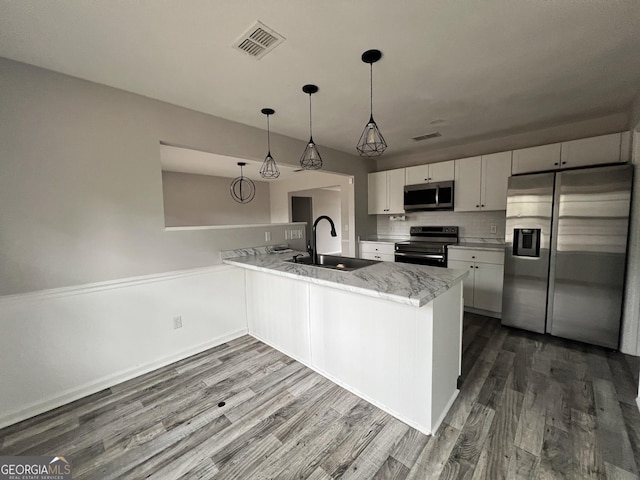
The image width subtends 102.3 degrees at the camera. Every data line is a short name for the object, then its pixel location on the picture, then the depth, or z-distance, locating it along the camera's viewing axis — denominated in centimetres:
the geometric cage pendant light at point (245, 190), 667
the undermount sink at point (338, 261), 249
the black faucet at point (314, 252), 267
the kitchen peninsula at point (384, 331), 159
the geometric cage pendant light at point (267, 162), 259
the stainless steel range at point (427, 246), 374
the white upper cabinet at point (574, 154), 265
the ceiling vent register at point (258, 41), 152
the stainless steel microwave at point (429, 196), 381
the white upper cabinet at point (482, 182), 337
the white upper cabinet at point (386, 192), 434
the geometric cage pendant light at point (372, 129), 172
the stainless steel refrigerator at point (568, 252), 248
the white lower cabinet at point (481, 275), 331
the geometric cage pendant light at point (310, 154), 219
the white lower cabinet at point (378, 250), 425
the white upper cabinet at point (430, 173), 381
